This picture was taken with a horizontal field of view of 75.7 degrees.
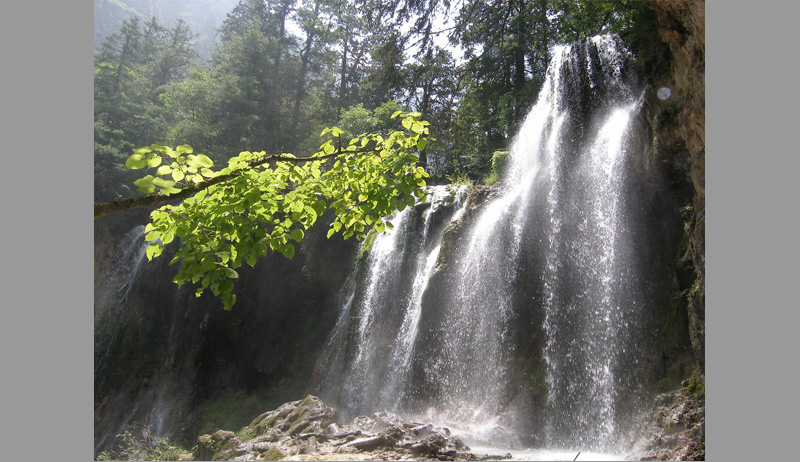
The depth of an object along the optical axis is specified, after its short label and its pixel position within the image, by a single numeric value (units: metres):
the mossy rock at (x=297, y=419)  8.25
